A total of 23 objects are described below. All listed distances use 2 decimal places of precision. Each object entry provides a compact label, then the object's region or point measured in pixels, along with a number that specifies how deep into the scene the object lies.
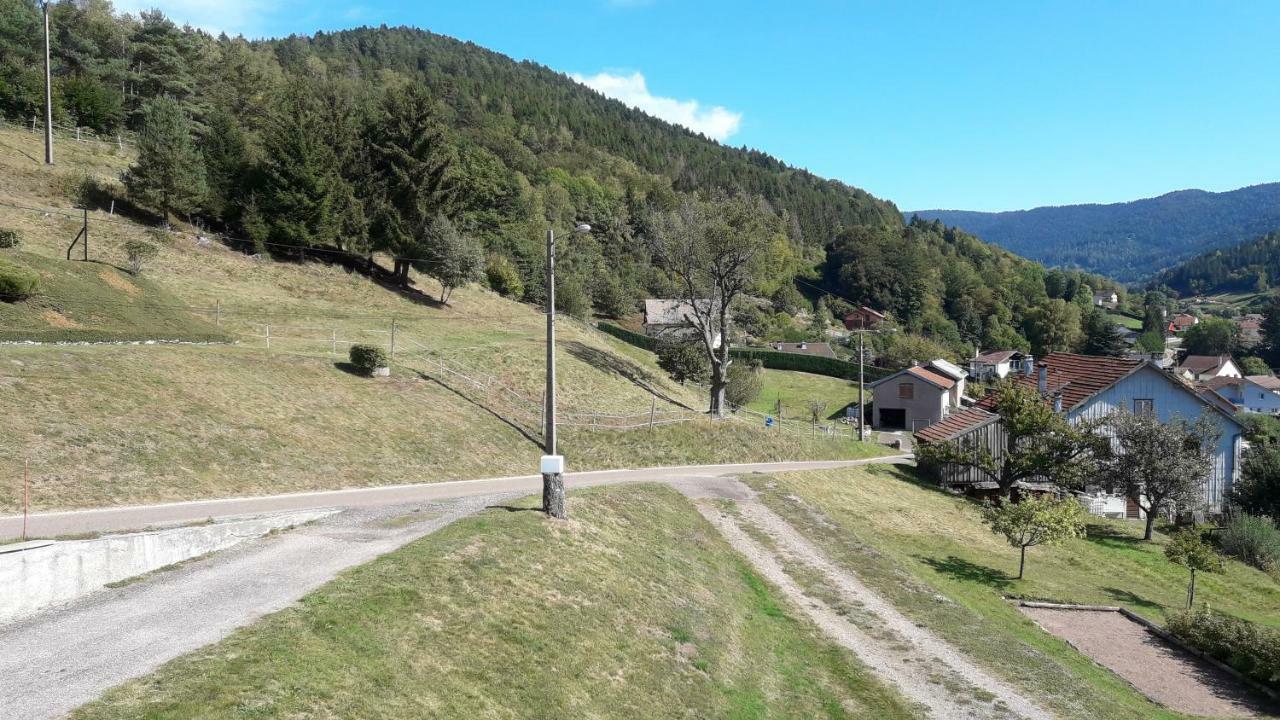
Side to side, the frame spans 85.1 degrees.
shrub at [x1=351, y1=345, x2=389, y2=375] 30.88
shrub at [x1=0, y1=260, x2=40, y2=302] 24.81
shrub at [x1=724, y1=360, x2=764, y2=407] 52.00
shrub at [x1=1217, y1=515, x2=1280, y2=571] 30.58
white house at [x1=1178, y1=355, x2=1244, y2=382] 120.75
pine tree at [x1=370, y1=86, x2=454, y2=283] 54.00
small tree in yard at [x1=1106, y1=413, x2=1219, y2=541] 31.02
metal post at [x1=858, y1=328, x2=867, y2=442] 44.19
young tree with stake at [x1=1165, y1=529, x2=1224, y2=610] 23.92
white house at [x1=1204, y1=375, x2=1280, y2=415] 104.04
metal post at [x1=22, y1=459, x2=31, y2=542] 14.05
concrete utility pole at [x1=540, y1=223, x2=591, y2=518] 17.59
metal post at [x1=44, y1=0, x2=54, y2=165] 47.57
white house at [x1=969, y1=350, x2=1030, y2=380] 106.88
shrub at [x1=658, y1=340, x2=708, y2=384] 49.66
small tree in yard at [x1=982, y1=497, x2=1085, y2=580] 24.05
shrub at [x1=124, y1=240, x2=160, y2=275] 35.66
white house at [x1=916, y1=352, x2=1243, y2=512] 38.69
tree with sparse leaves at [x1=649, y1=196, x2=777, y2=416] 40.59
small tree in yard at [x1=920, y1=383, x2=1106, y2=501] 33.81
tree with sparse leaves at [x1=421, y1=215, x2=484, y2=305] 52.03
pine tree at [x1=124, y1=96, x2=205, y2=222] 46.00
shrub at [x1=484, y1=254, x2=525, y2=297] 72.31
